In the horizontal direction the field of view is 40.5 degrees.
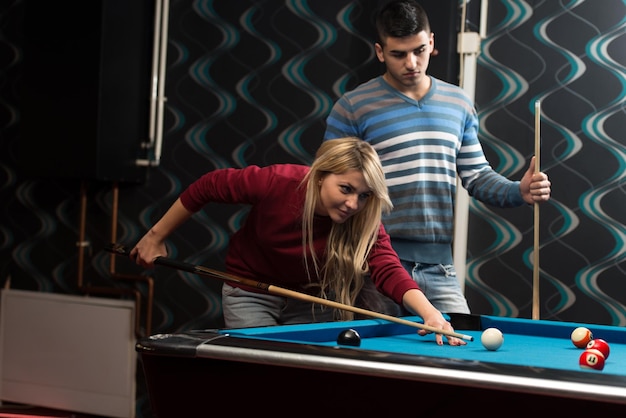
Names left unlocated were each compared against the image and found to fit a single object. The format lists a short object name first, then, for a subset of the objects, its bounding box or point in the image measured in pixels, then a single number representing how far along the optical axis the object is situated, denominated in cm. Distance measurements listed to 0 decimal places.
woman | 255
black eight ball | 190
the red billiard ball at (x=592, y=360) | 170
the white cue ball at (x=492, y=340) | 197
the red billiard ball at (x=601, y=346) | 185
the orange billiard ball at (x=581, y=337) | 204
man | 306
